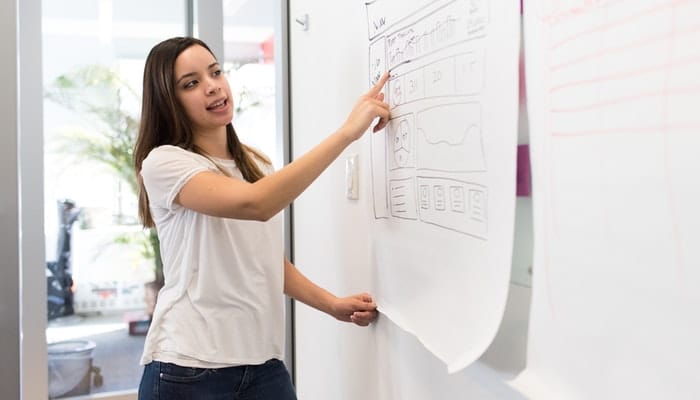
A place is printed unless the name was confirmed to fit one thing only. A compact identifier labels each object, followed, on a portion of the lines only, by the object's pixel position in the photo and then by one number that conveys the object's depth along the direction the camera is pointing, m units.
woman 1.25
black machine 2.54
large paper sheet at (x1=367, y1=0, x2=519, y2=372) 0.80
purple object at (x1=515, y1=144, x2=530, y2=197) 0.77
